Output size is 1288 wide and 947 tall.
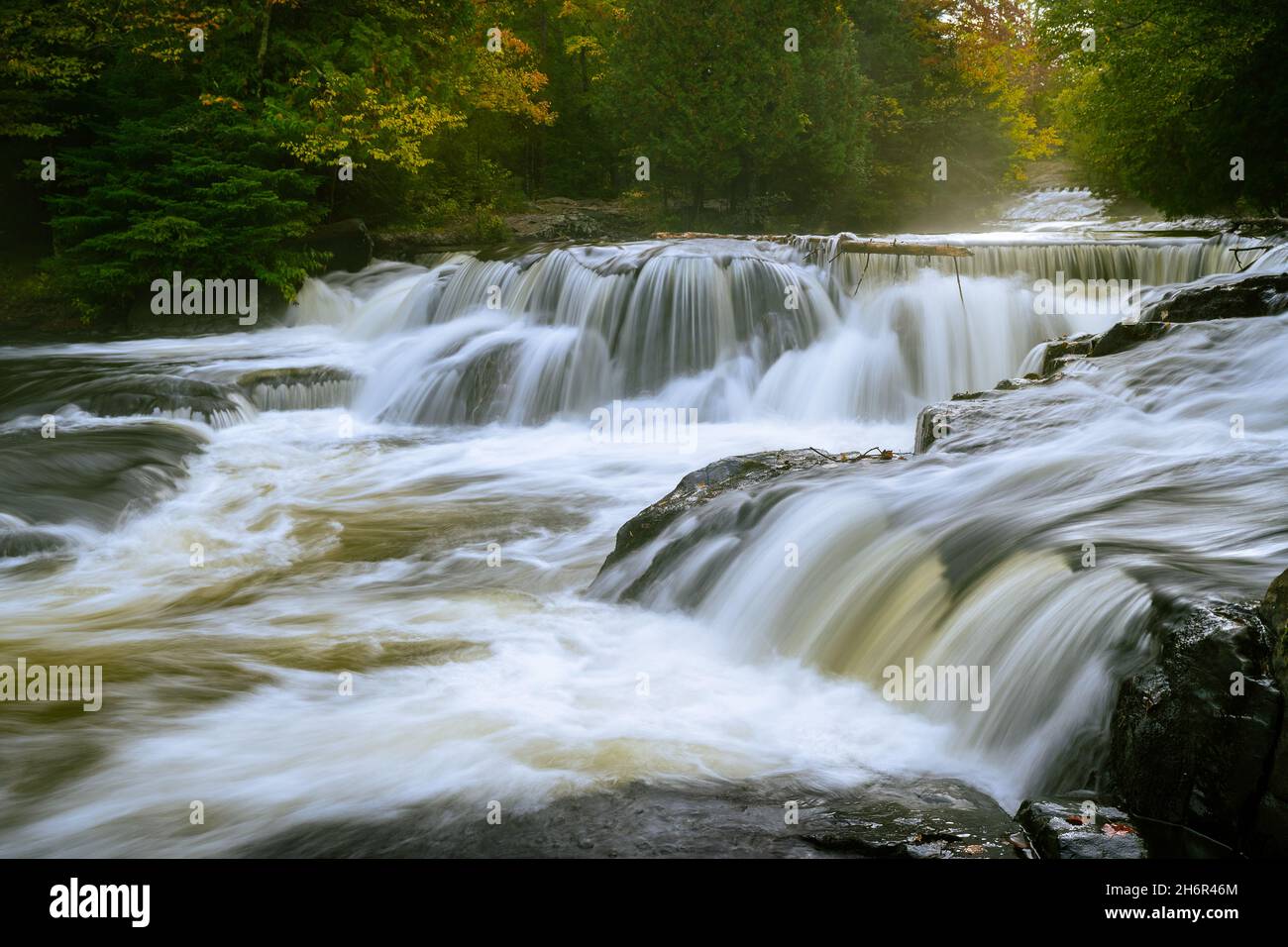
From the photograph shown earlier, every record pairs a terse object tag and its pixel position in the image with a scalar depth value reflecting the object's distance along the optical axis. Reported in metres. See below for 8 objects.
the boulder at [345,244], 17.08
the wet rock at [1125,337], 8.39
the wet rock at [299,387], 12.01
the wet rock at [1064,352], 8.67
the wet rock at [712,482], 6.58
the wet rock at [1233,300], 8.62
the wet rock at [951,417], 7.12
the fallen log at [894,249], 13.26
